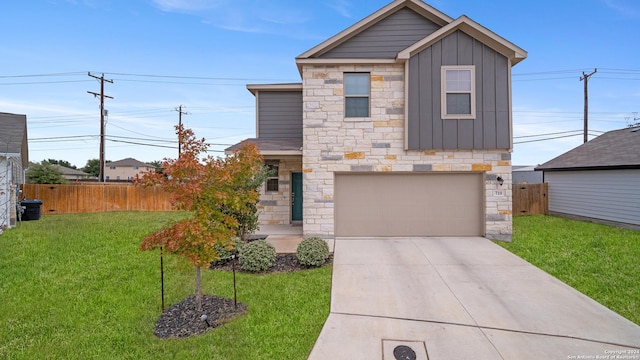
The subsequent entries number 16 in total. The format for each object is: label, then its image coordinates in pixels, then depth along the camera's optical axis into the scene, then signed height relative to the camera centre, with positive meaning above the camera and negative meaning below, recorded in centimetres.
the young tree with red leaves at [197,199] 434 -26
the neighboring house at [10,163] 1122 +73
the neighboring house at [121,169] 5431 +215
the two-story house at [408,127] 906 +158
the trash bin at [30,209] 1387 -123
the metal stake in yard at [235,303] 473 -188
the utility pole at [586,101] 2077 +536
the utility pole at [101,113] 2206 +494
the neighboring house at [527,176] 2453 +42
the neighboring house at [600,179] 1147 +9
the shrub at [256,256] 655 -159
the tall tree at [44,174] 2323 +54
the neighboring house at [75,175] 3974 +83
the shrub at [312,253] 677 -157
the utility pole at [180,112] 3181 +711
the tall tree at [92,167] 4869 +227
